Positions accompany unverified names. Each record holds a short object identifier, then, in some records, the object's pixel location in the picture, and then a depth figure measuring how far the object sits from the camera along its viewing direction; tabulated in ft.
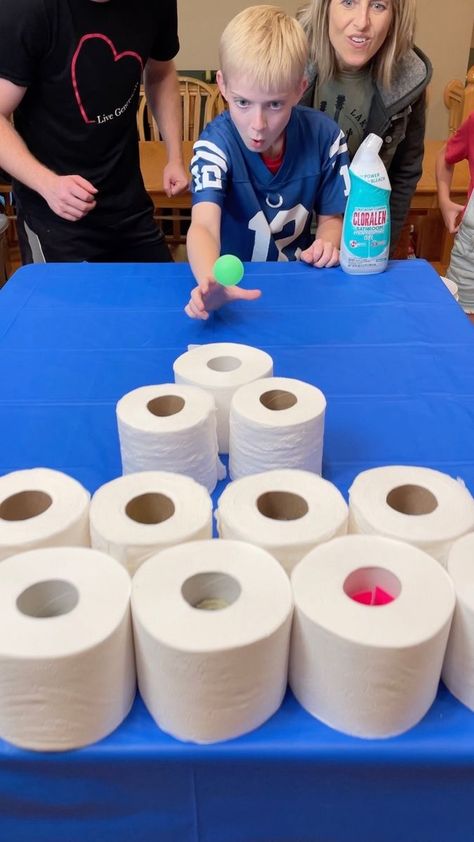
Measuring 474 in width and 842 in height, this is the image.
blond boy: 4.27
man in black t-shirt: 4.89
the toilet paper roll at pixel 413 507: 2.08
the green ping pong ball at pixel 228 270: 3.96
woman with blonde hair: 5.08
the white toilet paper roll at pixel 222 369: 3.01
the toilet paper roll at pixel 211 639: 1.75
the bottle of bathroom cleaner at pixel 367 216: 4.58
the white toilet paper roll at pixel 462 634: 1.87
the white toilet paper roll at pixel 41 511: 2.09
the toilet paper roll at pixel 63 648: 1.72
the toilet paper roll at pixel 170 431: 2.59
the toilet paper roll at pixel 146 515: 2.05
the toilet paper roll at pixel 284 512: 2.06
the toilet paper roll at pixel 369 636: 1.76
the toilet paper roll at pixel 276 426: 2.64
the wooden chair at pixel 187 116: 10.62
